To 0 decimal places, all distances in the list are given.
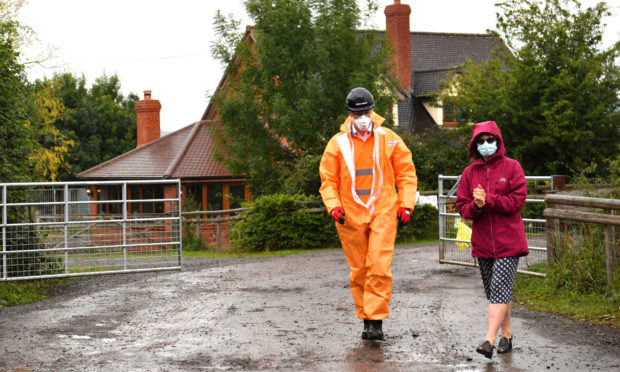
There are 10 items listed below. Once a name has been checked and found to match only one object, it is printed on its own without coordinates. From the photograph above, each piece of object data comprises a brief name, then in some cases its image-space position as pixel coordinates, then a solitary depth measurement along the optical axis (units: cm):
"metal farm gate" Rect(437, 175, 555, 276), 1264
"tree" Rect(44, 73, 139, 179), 5348
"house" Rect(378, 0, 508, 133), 3778
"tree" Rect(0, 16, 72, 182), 1176
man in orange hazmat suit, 717
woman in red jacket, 634
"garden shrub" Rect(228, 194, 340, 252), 2142
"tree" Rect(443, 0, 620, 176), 2456
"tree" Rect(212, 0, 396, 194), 2539
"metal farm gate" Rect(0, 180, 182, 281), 1161
